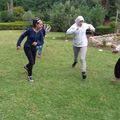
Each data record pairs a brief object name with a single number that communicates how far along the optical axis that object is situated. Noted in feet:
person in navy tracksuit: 13.65
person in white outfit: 14.48
